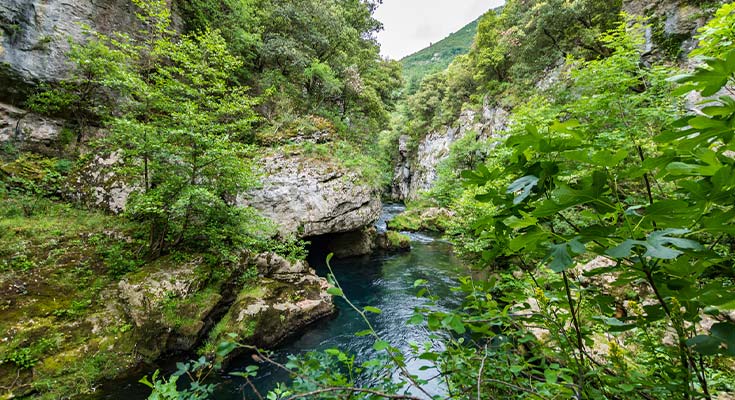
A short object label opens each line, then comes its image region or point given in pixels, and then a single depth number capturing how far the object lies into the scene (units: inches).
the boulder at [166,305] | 185.9
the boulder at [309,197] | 370.0
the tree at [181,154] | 212.8
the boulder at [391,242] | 524.7
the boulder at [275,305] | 212.2
